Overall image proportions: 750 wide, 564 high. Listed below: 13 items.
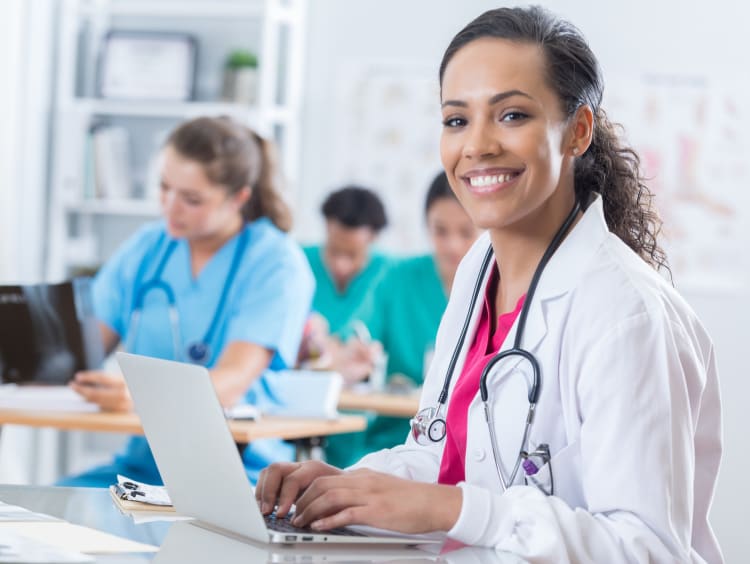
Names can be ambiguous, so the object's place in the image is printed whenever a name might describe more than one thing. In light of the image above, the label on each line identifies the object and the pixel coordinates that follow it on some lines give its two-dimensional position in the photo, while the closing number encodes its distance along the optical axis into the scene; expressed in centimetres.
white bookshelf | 624
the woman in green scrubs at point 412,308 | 486
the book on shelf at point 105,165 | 633
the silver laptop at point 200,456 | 225
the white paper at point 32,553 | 214
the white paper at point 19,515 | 239
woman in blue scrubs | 405
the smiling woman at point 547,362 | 231
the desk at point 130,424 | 370
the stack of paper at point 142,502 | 243
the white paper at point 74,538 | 226
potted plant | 615
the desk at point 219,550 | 223
